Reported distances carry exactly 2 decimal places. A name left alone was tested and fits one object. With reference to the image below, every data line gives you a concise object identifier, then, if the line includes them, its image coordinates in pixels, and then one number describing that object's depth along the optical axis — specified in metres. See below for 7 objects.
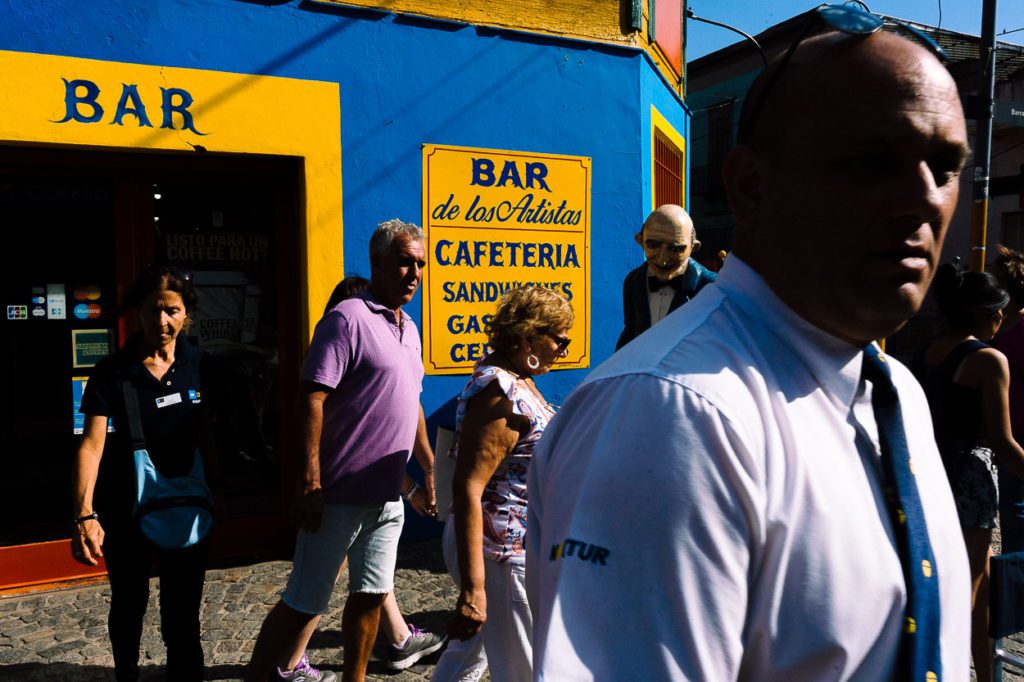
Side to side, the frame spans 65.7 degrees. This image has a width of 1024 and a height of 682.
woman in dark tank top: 3.29
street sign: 8.49
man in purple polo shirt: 3.12
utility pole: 8.51
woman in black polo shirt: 2.93
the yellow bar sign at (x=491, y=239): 5.42
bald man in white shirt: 0.83
